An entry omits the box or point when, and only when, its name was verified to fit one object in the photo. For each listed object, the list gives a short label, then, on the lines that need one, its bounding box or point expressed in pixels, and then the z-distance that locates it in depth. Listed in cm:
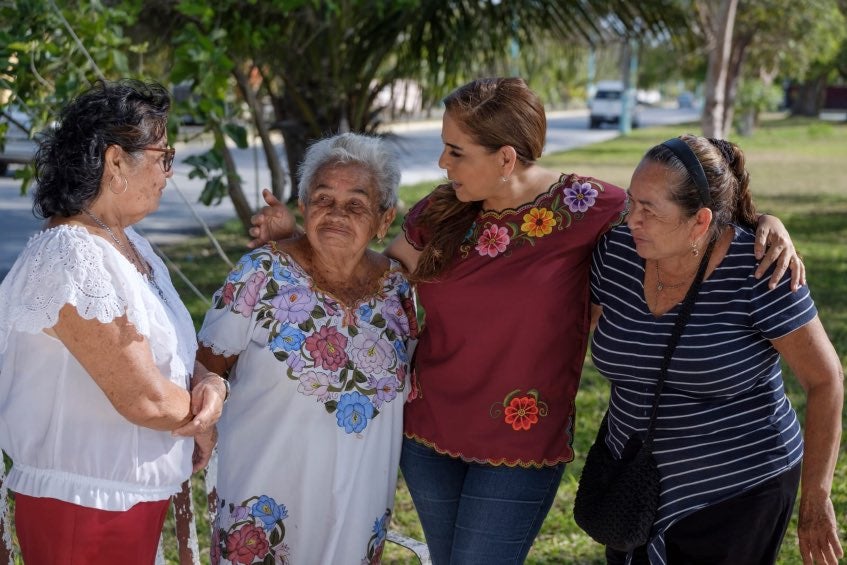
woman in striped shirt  252
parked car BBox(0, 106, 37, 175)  512
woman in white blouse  221
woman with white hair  278
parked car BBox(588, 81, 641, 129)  4516
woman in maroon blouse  280
